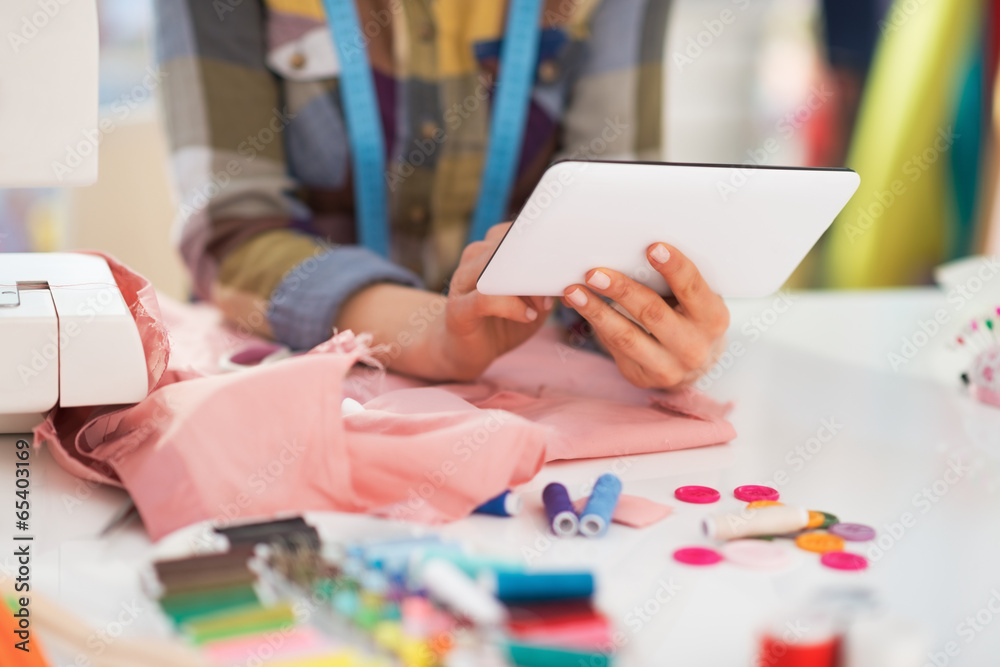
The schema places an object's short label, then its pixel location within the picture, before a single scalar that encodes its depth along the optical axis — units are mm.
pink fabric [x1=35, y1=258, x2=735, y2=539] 437
